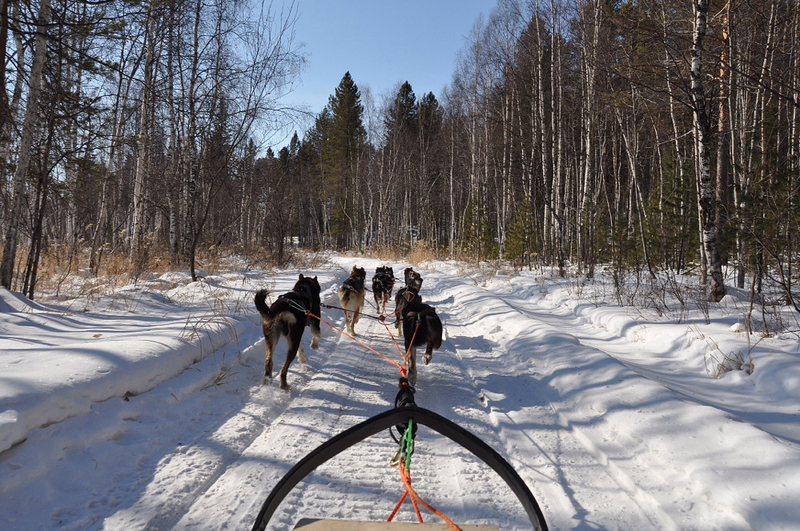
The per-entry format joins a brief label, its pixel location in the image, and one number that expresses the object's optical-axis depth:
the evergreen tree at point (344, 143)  38.59
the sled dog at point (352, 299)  7.30
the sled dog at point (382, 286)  9.37
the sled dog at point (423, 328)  4.83
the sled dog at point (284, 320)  4.36
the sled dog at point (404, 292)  6.30
